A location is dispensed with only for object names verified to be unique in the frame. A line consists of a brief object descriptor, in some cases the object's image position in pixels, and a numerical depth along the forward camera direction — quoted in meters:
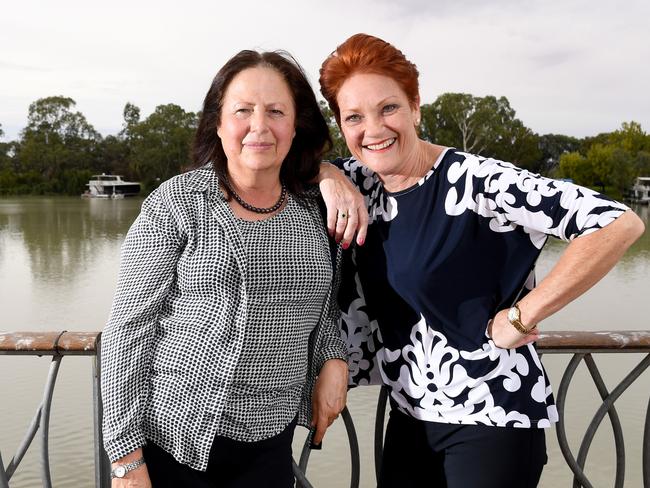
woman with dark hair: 1.65
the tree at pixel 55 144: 71.19
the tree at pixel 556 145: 82.69
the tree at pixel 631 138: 72.56
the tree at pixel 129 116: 76.56
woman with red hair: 1.73
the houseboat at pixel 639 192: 63.09
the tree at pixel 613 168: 59.47
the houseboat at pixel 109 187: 69.25
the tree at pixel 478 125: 66.56
